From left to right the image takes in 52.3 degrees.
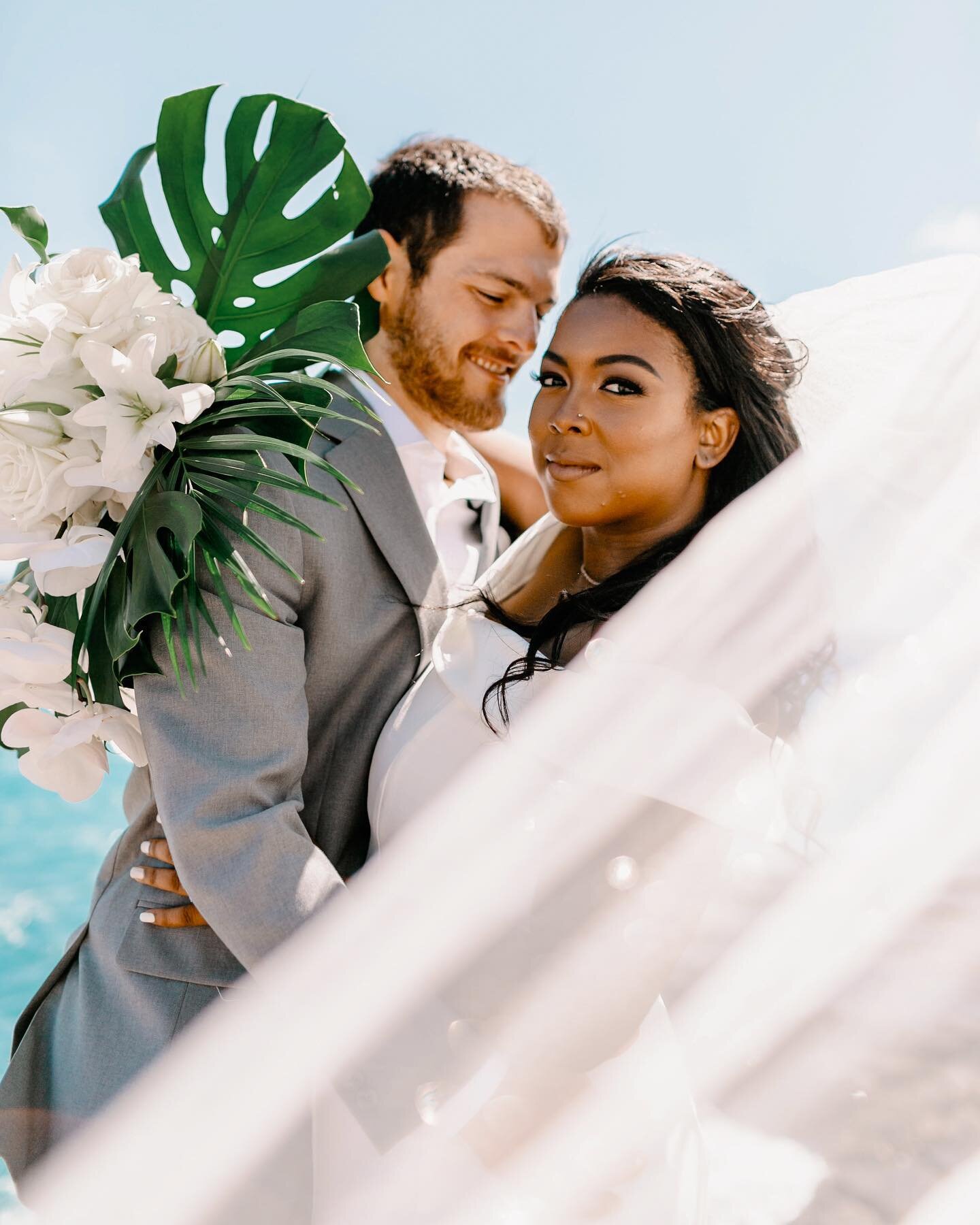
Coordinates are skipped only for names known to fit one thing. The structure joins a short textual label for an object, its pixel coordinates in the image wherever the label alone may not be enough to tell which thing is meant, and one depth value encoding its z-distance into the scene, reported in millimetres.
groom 1476
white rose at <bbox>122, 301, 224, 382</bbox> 1542
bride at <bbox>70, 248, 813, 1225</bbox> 1474
